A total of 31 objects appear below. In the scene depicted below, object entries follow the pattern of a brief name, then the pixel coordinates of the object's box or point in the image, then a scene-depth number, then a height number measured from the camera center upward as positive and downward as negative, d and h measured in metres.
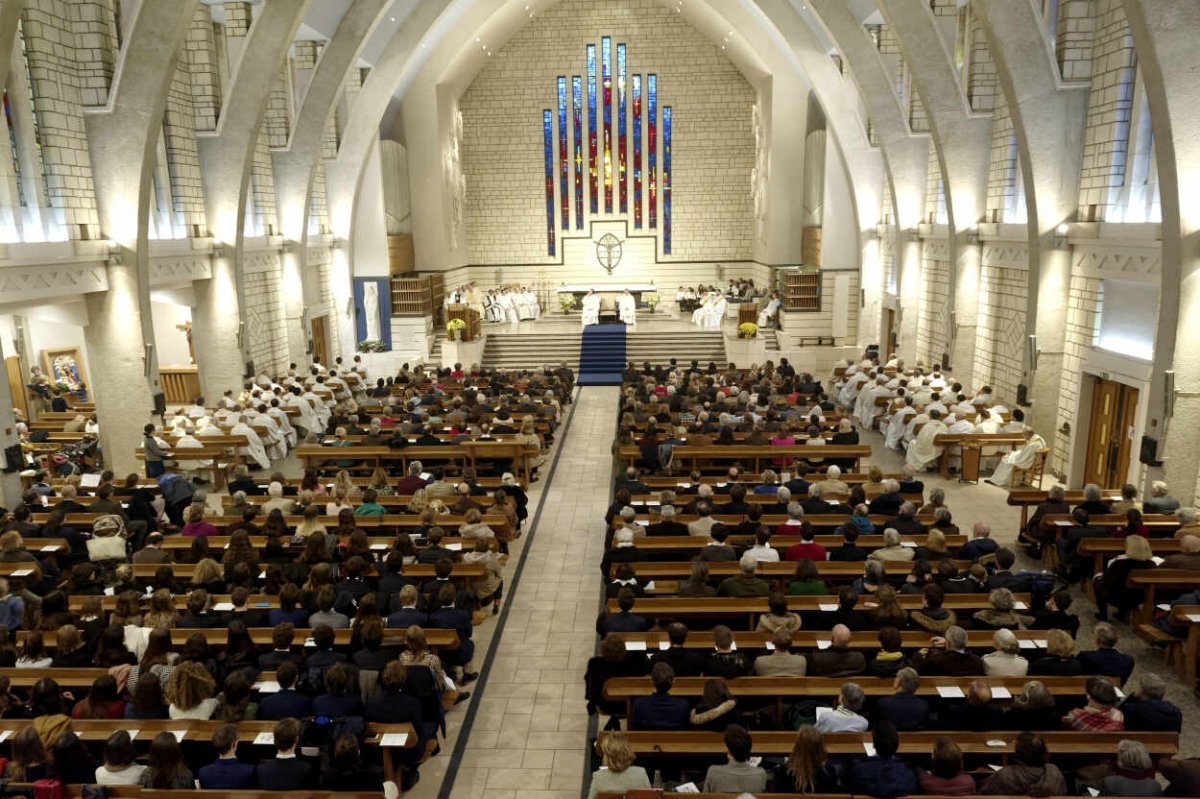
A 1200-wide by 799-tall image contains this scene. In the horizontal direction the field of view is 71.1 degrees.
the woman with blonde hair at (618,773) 4.82 -2.97
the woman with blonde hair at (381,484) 10.66 -2.87
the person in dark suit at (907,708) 5.32 -2.88
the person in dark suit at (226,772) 4.84 -2.92
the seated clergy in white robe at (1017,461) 12.45 -3.21
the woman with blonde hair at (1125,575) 7.69 -3.03
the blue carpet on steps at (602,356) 22.77 -2.86
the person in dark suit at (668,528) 8.79 -2.86
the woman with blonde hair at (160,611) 6.54 -2.71
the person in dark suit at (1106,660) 5.89 -2.90
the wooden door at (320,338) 22.66 -2.17
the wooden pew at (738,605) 7.02 -2.94
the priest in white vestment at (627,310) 25.86 -1.73
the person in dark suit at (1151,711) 5.18 -2.86
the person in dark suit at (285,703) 5.57 -2.91
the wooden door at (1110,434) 11.62 -2.69
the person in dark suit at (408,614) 6.70 -2.83
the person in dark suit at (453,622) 6.85 -2.96
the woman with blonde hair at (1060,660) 5.80 -2.85
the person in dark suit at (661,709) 5.42 -2.92
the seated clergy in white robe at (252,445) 14.16 -3.13
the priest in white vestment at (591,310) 25.81 -1.71
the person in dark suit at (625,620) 6.61 -2.86
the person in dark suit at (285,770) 4.81 -2.90
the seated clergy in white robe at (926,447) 13.65 -3.24
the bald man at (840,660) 5.94 -2.87
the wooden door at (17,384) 17.42 -2.49
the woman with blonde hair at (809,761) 4.64 -2.80
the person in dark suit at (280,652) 5.98 -2.83
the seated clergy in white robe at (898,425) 14.97 -3.15
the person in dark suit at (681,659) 6.02 -2.88
